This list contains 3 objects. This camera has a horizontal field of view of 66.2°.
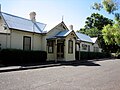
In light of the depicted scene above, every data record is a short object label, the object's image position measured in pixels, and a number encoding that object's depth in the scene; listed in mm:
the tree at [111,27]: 4989
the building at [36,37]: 10265
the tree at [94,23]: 27714
